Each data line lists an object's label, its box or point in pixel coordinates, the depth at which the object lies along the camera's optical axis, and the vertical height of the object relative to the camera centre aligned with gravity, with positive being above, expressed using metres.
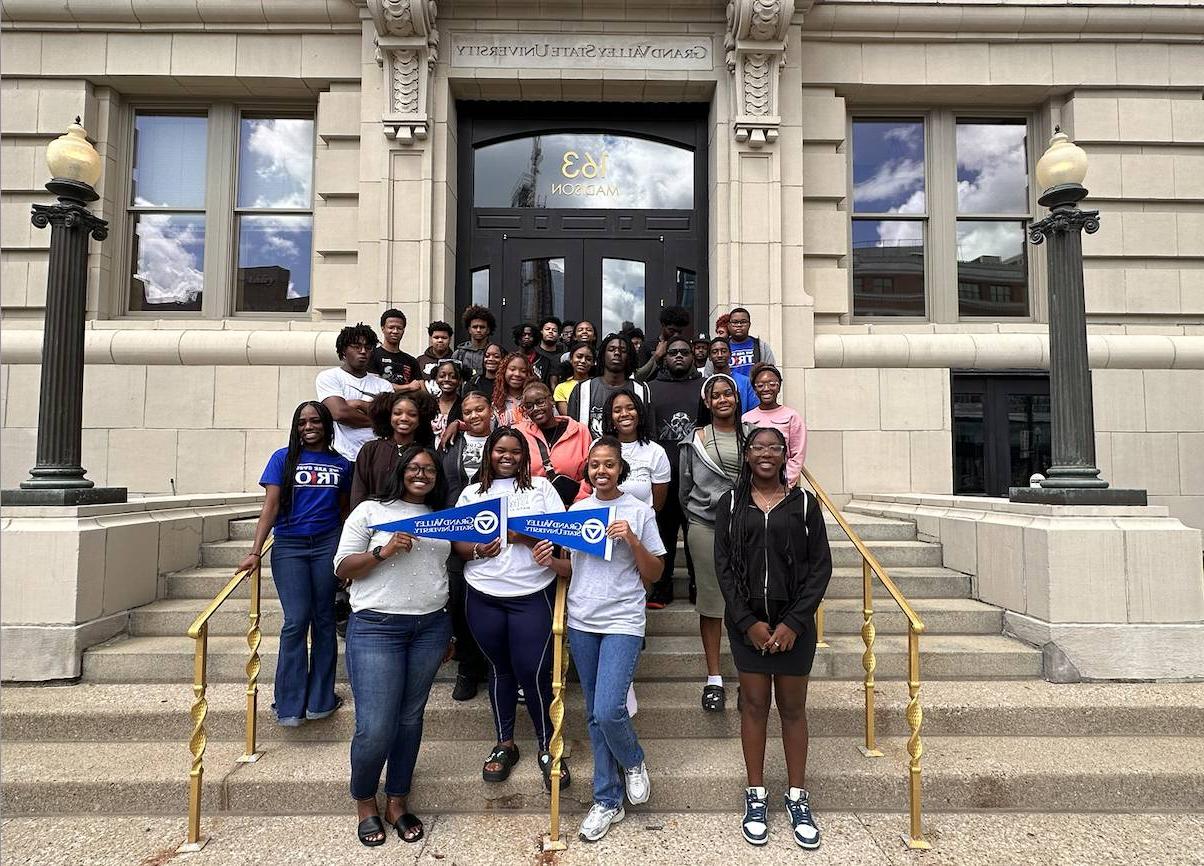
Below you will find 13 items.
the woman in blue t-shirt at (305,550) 4.33 -0.58
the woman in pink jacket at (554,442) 4.57 +0.12
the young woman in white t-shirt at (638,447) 4.56 +0.08
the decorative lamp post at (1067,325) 5.61 +1.13
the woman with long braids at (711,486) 4.62 -0.19
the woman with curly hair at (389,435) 4.11 +0.15
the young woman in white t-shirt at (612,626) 3.66 -0.93
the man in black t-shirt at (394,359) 6.22 +0.94
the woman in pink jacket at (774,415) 5.36 +0.35
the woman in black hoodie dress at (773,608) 3.61 -0.80
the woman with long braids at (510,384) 5.39 +0.59
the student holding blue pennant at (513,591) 3.88 -0.76
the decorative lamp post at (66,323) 5.53 +1.11
